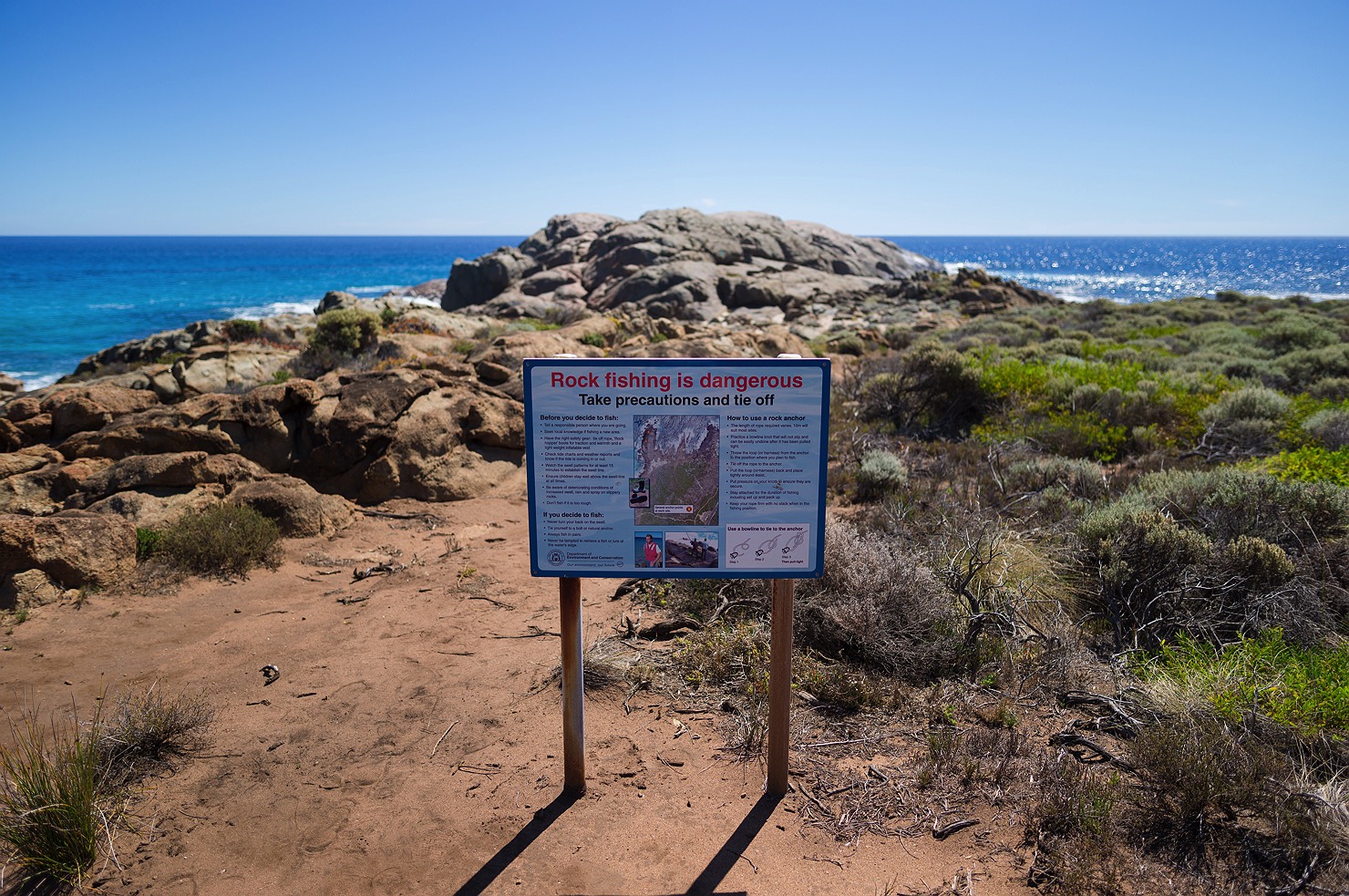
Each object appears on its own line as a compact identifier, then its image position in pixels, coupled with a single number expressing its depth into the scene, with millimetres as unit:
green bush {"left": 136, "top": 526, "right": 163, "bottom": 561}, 6691
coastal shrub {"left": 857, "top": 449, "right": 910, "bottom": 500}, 8289
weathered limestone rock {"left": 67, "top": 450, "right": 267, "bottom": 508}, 7332
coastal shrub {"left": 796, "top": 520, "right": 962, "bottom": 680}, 4934
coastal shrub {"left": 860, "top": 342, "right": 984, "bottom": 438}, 11383
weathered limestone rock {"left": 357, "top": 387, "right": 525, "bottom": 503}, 8852
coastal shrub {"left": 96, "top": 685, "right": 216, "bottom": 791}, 3980
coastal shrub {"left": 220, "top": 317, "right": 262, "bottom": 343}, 18156
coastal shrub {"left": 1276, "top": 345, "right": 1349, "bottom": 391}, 12633
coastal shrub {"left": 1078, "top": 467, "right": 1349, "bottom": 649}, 5066
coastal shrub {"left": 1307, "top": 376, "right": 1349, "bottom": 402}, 11391
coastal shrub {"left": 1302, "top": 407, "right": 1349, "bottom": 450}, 8320
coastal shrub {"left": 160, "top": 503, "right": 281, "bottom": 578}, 6688
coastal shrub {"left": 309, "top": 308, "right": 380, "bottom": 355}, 13875
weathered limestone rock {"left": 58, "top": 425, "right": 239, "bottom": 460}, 8039
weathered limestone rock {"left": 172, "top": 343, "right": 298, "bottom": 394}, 11602
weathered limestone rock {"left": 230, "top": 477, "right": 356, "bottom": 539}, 7570
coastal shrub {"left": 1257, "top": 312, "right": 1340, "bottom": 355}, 16047
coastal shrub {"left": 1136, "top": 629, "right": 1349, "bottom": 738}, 3844
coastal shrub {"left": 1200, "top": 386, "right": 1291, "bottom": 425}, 9547
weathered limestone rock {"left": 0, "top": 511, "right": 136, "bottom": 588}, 6020
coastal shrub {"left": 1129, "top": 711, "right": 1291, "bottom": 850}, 3439
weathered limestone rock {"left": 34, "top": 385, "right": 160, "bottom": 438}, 8586
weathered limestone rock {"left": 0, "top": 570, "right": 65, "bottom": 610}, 5875
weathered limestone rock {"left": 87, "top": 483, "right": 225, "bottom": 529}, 6965
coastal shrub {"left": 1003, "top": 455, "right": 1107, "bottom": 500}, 7754
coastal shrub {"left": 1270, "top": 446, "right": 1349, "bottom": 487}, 6789
